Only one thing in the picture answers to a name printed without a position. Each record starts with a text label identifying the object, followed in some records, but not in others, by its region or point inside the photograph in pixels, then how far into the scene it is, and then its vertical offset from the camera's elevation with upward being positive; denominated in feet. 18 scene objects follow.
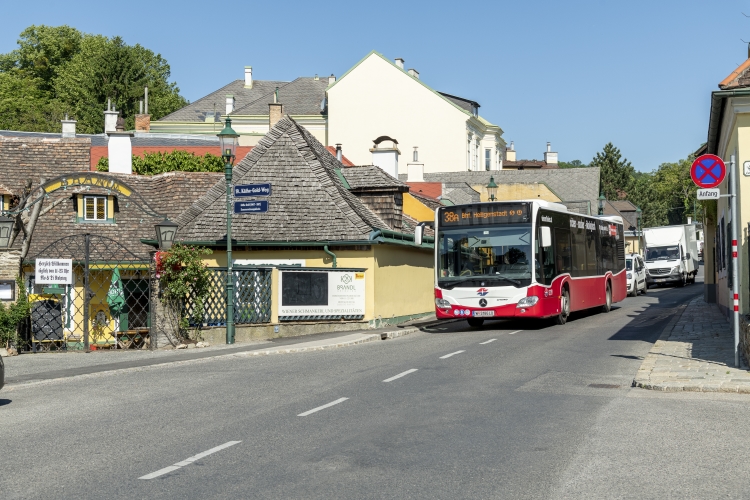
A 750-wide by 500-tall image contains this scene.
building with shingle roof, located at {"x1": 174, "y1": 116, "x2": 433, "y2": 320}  93.04 +4.65
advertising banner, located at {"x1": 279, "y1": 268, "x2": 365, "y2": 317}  86.48 -2.27
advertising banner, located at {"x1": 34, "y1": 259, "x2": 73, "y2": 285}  69.77 +0.07
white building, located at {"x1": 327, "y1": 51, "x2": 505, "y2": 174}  237.66 +38.86
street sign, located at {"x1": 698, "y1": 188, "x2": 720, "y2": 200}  49.14 +3.78
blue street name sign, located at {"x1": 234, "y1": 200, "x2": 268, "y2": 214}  76.69 +5.23
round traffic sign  49.47 +4.98
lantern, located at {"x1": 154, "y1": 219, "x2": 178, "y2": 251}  75.72 +2.98
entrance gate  74.28 -2.85
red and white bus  81.10 +0.62
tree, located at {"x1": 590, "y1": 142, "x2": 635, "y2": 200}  422.82 +41.82
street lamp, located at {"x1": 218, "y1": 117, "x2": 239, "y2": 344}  77.05 +5.54
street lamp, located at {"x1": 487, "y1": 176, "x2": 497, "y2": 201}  120.57 +10.26
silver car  161.79 -1.39
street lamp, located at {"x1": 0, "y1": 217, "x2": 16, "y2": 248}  70.90 +3.23
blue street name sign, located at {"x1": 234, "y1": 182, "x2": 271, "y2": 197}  77.36 +6.64
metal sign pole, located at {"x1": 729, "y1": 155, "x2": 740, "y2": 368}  48.19 -0.71
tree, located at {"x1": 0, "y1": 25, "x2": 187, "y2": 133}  250.16 +54.55
